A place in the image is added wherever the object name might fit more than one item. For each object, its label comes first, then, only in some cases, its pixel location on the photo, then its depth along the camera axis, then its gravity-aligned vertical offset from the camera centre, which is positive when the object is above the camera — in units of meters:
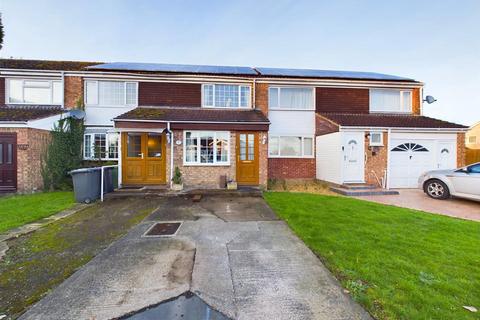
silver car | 7.62 -0.88
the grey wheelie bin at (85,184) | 7.88 -0.99
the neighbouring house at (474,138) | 27.69 +3.14
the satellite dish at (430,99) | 13.27 +3.86
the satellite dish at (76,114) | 10.92 +2.35
